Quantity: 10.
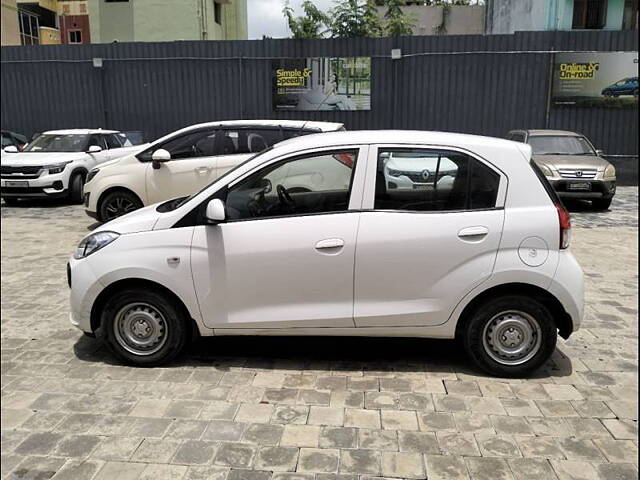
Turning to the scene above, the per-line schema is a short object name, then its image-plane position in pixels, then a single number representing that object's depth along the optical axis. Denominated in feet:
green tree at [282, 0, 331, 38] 93.56
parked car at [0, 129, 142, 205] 39.52
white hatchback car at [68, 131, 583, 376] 13.34
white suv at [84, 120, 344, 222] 29.66
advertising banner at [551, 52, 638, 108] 51.52
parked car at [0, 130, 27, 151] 51.91
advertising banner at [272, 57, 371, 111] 54.80
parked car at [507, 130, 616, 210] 37.35
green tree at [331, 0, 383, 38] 94.32
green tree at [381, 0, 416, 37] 107.04
